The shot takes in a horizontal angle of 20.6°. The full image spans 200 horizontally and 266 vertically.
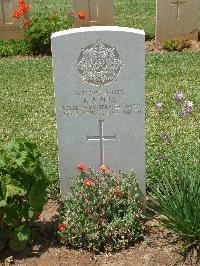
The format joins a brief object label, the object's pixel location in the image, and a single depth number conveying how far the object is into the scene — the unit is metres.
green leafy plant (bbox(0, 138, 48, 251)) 3.87
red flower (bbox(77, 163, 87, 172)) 4.23
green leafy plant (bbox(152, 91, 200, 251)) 3.89
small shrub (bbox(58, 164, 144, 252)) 4.12
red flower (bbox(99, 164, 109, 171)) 4.21
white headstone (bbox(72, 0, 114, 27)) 10.26
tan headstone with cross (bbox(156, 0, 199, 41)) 9.93
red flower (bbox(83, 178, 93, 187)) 4.11
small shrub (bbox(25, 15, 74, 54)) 9.84
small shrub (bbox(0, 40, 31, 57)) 10.09
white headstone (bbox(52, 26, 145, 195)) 4.00
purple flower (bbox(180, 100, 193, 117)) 4.17
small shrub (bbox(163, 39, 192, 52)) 9.83
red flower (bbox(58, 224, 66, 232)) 4.11
